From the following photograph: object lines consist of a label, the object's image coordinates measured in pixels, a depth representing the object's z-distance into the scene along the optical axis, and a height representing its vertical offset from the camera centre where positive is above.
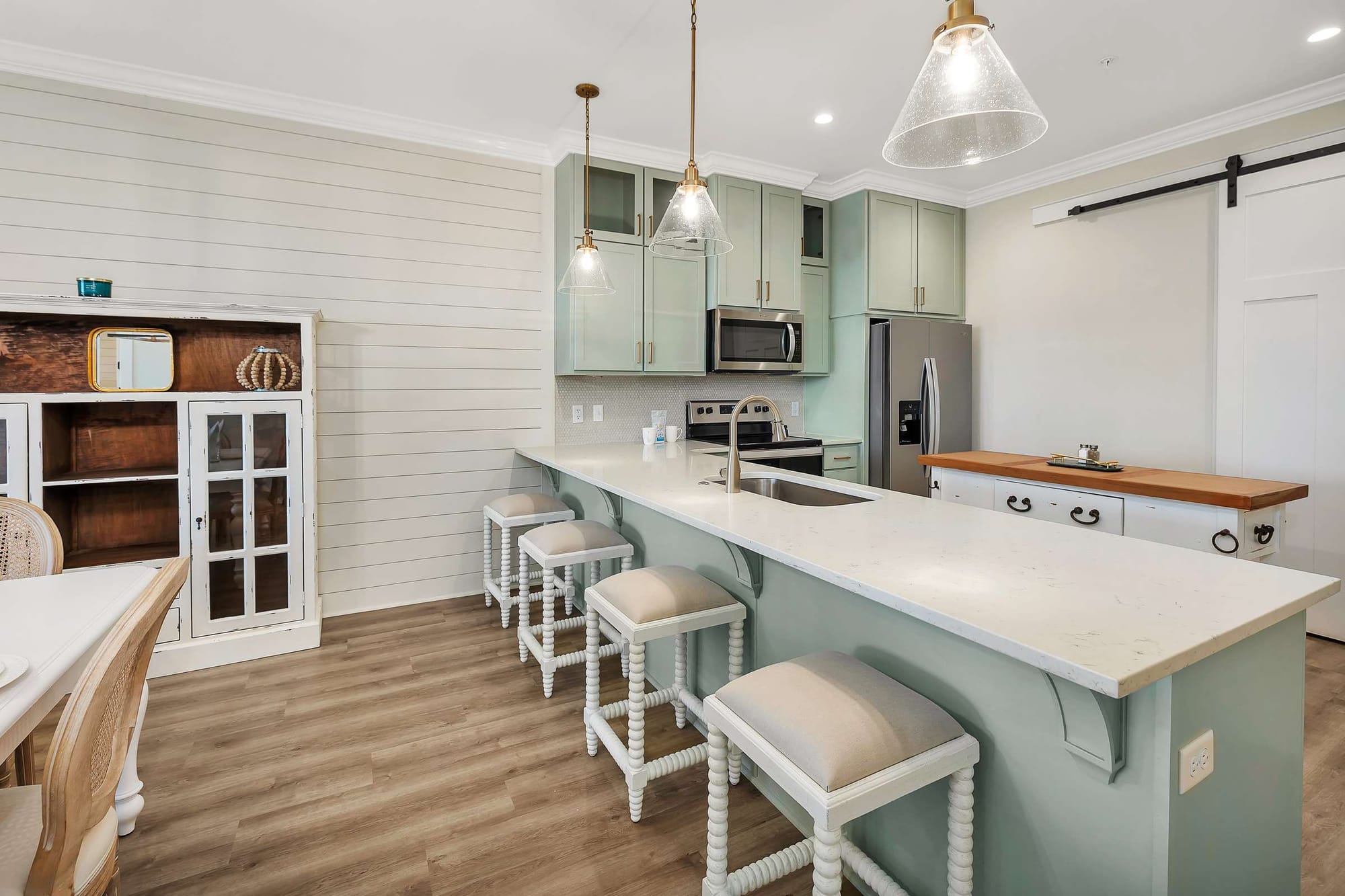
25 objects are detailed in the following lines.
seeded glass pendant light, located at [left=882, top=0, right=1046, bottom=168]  1.23 +0.68
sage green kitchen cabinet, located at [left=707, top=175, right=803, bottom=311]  4.04 +1.22
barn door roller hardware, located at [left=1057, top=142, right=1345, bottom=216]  3.07 +1.36
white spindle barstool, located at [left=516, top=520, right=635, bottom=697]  2.49 -0.49
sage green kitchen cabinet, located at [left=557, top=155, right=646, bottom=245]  3.69 +1.41
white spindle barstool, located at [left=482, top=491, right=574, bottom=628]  3.12 -0.41
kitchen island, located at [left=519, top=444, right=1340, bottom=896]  0.98 -0.46
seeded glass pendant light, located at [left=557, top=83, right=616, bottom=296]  2.79 +0.71
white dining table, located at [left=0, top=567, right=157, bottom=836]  1.06 -0.41
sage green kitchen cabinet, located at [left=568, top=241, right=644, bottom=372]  3.69 +0.66
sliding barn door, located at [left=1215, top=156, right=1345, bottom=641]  3.05 +0.41
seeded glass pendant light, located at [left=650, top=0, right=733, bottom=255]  2.13 +0.72
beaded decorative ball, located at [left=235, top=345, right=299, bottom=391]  2.97 +0.30
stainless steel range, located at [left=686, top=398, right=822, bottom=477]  4.02 -0.03
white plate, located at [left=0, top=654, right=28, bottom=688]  1.08 -0.41
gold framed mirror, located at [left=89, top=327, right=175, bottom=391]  2.76 +0.33
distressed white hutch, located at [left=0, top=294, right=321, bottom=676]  2.74 -0.18
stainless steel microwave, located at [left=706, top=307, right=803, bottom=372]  4.09 +0.61
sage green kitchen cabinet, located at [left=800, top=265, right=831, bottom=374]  4.52 +0.82
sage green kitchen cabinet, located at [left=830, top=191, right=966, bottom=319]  4.36 +1.24
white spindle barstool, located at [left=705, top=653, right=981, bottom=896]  1.08 -0.57
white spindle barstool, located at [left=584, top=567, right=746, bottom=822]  1.83 -0.54
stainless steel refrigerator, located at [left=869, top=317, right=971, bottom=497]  4.27 +0.25
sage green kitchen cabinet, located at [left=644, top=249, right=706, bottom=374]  3.90 +0.74
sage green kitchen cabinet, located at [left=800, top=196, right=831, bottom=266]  4.57 +1.45
